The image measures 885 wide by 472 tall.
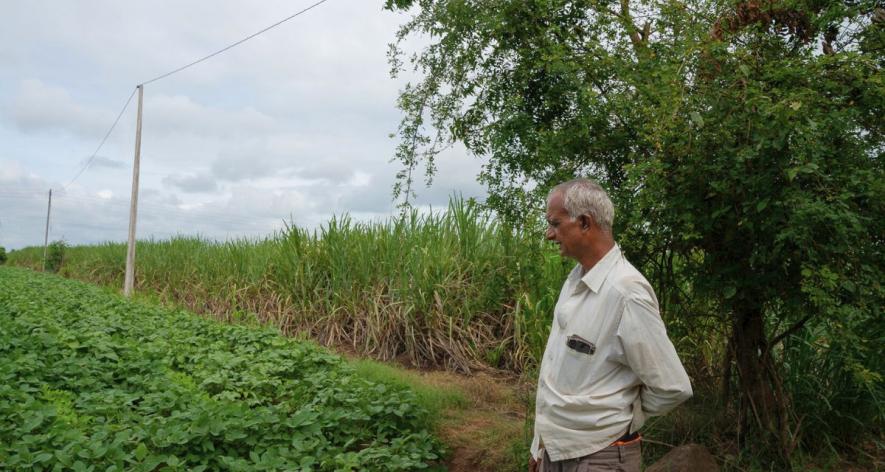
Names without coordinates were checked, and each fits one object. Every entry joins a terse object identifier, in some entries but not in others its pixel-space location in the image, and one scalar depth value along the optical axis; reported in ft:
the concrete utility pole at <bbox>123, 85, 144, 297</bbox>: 60.29
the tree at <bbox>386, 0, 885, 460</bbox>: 12.21
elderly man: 8.34
